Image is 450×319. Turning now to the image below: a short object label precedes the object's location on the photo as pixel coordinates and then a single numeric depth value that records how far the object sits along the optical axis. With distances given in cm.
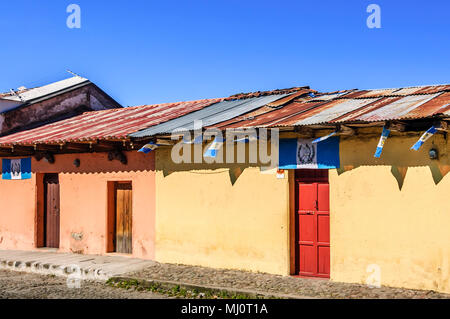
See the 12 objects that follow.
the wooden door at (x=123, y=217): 1286
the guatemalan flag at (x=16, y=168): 1462
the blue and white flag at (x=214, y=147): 1019
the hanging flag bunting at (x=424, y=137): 793
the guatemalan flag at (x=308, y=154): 952
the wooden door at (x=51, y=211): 1430
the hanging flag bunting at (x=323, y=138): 899
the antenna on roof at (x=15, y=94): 1709
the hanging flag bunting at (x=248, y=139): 1021
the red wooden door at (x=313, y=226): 988
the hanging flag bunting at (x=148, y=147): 1122
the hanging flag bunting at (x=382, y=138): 844
